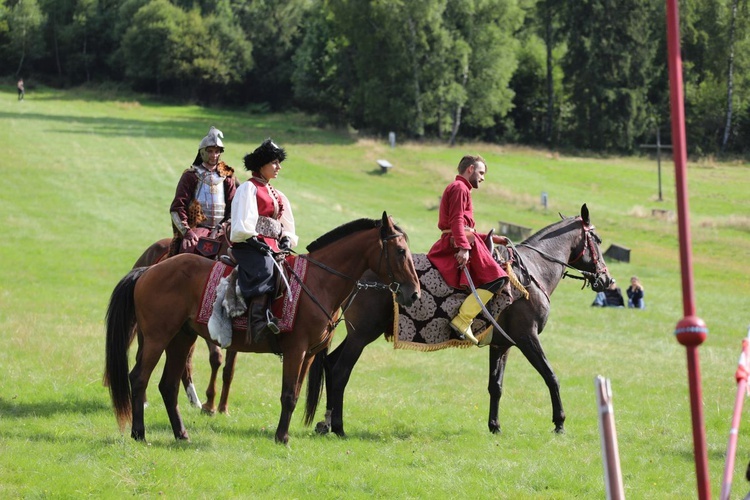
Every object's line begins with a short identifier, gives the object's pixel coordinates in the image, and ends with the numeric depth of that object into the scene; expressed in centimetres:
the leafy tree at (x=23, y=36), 8869
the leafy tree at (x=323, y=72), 7575
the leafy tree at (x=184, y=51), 8506
